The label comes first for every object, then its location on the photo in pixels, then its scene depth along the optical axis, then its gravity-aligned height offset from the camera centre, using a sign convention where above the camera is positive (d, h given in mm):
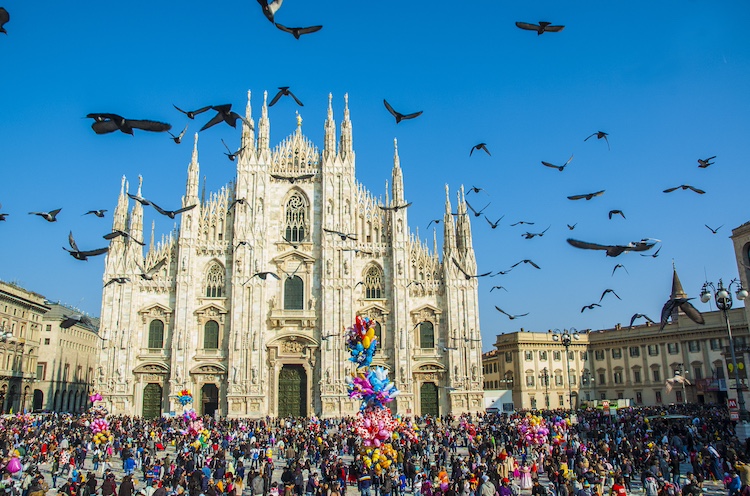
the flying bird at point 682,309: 16359 +2404
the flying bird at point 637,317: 19219 +2580
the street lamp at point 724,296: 22391 +3608
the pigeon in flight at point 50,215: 16453 +4959
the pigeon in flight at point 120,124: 11641 +5106
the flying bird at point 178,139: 14027 +5859
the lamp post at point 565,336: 31484 +3363
